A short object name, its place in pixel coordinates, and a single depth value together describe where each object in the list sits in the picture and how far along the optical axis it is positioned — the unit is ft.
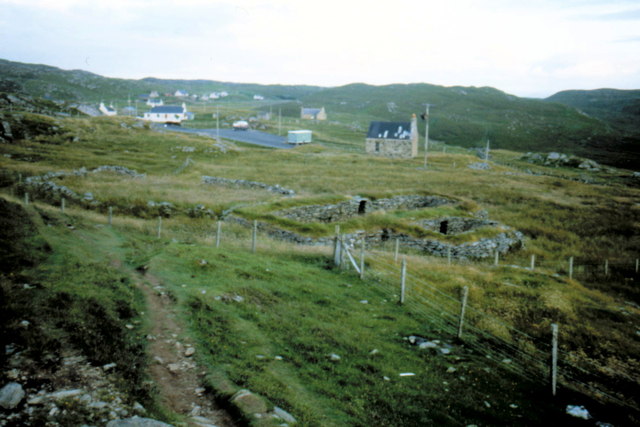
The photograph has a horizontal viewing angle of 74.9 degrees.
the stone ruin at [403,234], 104.32
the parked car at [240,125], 443.69
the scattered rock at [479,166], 299.21
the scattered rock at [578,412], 34.81
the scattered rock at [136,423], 22.26
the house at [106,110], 489.38
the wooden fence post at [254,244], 80.75
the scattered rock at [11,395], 22.94
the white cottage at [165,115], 456.04
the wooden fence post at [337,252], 76.88
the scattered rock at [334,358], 39.54
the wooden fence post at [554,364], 38.14
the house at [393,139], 327.67
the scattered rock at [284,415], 27.57
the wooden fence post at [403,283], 58.75
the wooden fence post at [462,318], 48.75
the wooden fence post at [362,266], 69.87
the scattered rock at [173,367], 32.62
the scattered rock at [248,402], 27.68
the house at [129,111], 530.35
